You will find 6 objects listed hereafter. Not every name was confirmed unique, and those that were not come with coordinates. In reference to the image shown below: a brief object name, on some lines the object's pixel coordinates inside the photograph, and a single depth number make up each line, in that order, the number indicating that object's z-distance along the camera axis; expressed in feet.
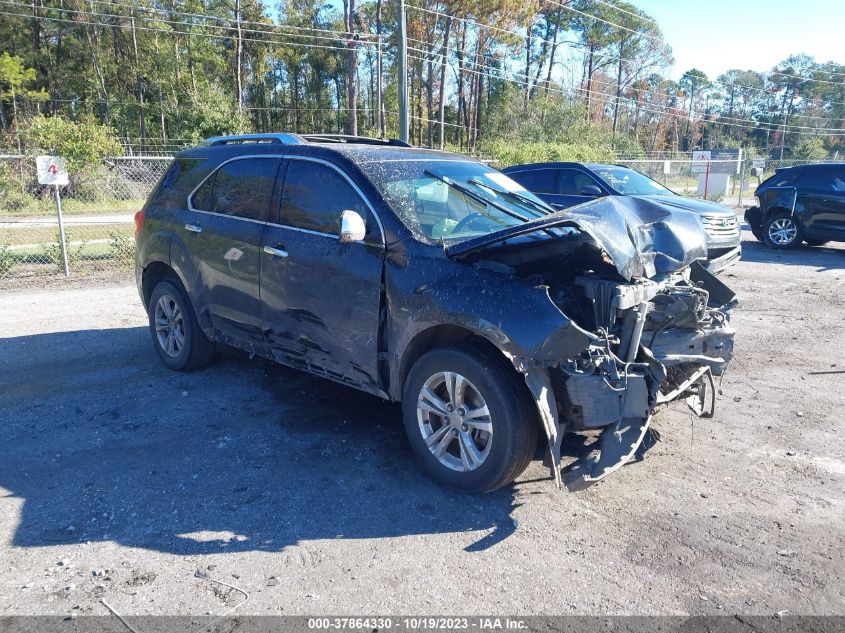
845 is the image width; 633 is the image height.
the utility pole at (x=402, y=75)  53.98
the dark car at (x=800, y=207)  43.68
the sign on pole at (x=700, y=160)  79.78
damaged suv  11.73
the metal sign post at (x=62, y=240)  35.91
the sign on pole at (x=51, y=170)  32.96
